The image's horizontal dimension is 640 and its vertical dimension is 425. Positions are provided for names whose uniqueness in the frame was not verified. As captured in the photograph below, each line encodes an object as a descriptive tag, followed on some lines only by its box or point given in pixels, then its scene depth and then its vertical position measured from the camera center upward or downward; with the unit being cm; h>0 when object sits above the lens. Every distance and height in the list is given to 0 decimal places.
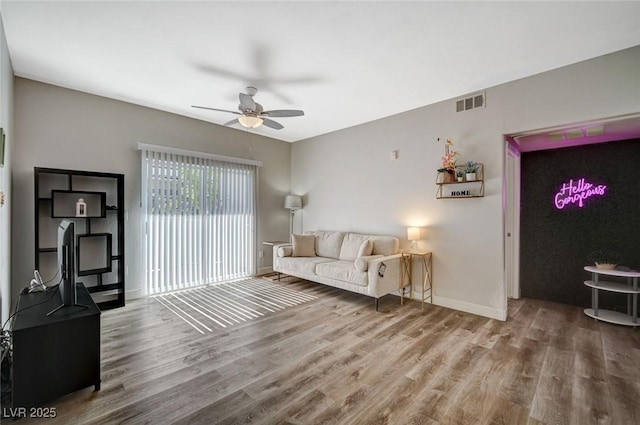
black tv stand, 178 -97
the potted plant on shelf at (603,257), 367 -61
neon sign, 382 +29
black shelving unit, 338 -11
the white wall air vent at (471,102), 359 +149
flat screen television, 208 -42
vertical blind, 428 -13
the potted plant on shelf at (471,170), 356 +56
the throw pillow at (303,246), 503 -62
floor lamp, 589 +22
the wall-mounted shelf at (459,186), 358 +36
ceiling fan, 313 +121
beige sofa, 374 -81
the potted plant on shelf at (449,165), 377 +65
